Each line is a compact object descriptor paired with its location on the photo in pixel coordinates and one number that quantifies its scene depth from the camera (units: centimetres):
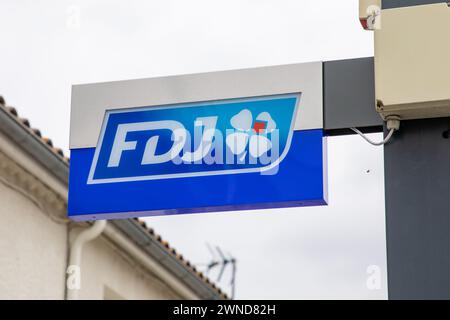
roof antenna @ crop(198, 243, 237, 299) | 2067
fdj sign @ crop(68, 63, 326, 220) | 495
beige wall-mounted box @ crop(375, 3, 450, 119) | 462
